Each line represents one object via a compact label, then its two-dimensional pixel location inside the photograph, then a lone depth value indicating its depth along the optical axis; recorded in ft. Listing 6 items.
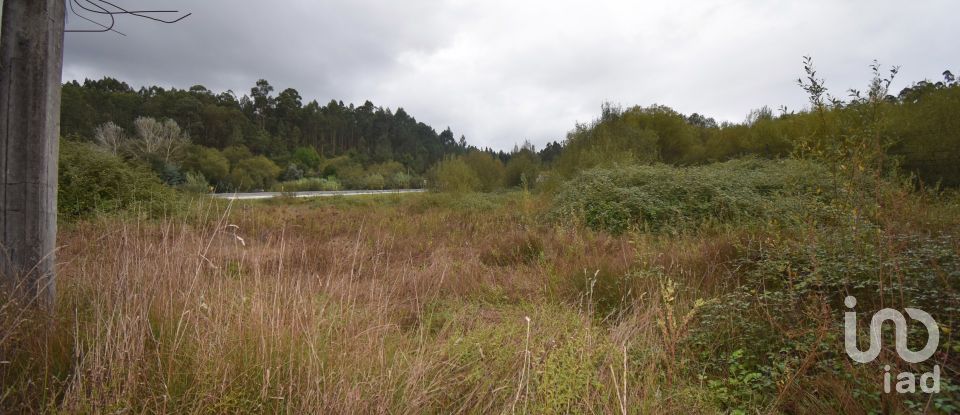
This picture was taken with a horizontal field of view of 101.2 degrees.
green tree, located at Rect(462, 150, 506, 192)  99.32
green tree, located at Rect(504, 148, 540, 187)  107.69
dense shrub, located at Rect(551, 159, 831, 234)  29.14
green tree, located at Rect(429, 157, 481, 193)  69.21
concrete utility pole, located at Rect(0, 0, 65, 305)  6.55
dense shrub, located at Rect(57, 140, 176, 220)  27.12
